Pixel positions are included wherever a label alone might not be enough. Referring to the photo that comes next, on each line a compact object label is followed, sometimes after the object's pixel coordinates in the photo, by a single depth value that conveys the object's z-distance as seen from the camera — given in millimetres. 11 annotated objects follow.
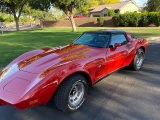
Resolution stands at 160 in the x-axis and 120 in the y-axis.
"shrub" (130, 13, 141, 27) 24203
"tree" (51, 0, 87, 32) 17988
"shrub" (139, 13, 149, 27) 23750
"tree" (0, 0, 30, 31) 28189
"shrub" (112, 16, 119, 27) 26581
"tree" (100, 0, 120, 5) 68000
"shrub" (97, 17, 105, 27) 28831
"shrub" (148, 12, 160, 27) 22659
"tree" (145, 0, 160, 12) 29078
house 42091
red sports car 2529
